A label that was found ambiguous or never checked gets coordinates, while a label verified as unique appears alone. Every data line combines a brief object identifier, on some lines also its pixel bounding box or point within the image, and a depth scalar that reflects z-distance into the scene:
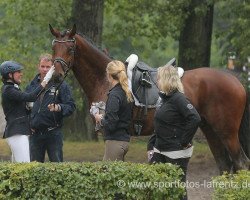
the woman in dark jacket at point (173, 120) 16.75
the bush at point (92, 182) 15.38
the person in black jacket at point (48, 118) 20.42
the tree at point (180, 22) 36.72
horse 23.53
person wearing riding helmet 19.36
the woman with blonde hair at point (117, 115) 17.89
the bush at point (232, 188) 14.38
